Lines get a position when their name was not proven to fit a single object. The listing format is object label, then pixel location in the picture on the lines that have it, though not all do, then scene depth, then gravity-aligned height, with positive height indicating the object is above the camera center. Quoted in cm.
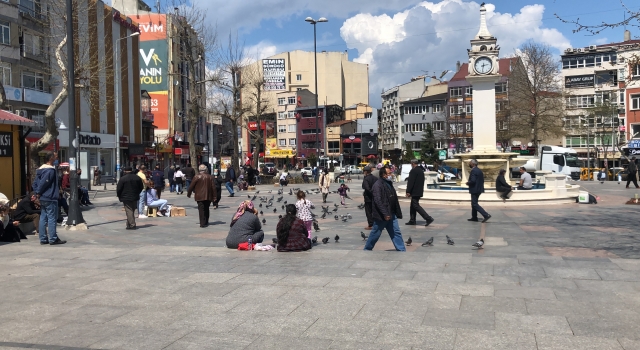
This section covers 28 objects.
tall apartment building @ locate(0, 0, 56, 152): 3572 +717
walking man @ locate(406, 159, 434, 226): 1459 -61
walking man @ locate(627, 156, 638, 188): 2977 -73
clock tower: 2669 +351
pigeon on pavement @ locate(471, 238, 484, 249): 1050 -152
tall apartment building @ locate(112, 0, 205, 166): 6084 +967
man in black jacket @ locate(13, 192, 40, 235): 1279 -88
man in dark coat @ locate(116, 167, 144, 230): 1412 -54
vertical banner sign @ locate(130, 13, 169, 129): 6028 +1218
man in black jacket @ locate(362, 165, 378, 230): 1338 -64
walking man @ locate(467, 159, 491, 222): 1498 -63
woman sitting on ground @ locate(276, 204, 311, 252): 1038 -123
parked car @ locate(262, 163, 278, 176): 4622 -43
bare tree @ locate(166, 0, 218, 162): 3331 +708
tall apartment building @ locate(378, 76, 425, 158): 9319 +805
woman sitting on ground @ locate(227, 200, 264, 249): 1078 -116
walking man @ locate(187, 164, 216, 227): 1466 -59
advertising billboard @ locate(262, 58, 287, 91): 6775 +1195
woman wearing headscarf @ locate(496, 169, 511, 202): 1973 -86
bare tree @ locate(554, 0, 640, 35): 1034 +243
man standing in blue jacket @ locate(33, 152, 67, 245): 1125 -50
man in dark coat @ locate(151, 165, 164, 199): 2300 -40
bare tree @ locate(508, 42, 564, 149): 5106 +568
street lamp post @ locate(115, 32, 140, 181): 4738 +794
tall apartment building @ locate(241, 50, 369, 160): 9488 +1476
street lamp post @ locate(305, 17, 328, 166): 3997 +998
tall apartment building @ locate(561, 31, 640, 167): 5504 +547
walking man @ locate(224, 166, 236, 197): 2808 -59
